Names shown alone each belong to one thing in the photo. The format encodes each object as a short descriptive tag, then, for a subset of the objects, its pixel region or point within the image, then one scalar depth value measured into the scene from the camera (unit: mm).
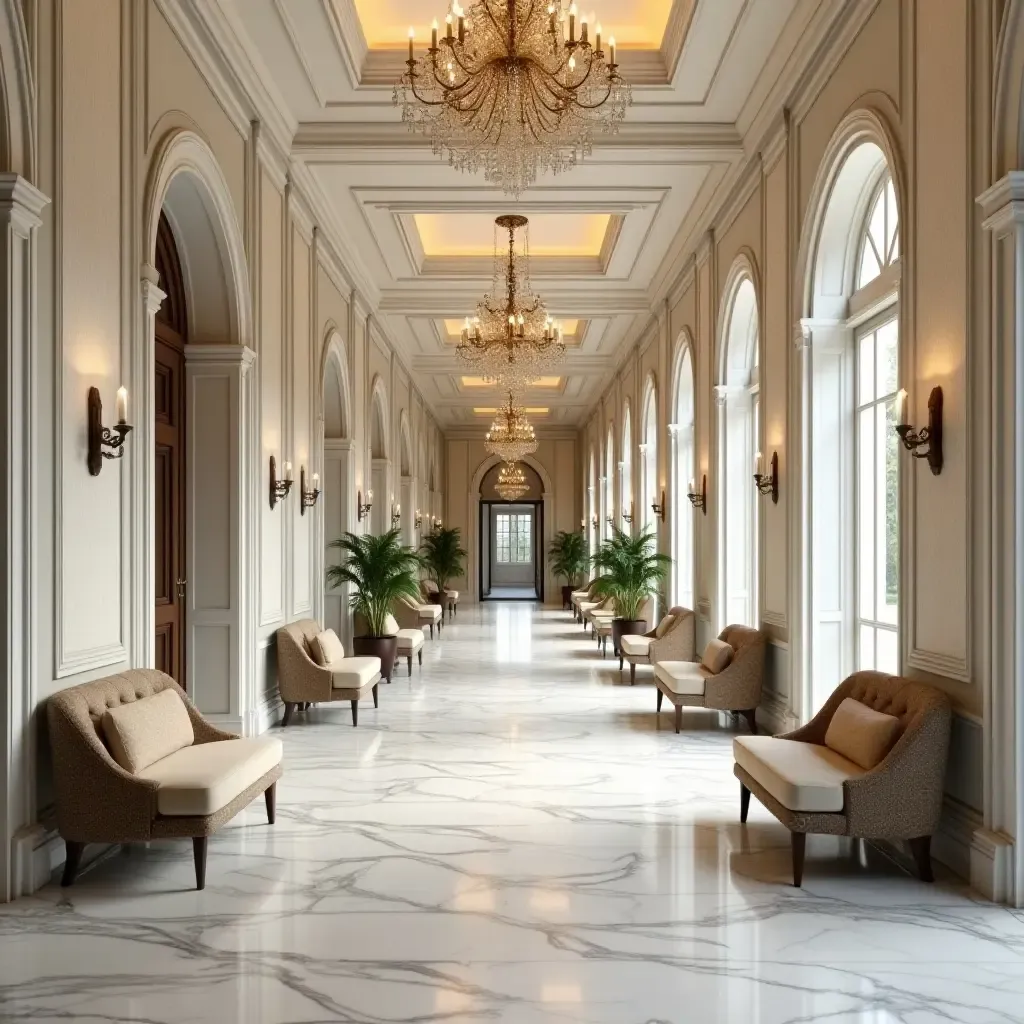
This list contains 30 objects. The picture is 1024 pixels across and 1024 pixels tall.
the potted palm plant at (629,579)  14258
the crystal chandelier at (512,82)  5602
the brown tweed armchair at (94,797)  4906
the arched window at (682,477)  13906
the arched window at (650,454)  16781
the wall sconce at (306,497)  10651
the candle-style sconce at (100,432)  5406
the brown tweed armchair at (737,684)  9109
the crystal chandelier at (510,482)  26609
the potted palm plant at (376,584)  12195
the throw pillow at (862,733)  5320
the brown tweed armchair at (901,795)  5098
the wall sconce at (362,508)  14060
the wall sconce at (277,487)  9258
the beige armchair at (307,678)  9562
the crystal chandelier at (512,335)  12828
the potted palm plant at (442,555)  26375
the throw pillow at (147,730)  5109
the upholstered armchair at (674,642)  12133
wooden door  7930
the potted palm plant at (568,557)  28047
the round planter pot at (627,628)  14648
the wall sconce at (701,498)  11969
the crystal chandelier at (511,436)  20734
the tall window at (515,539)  37500
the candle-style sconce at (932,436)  5453
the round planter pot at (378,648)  12188
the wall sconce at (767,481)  8844
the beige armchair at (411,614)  17297
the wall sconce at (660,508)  14844
